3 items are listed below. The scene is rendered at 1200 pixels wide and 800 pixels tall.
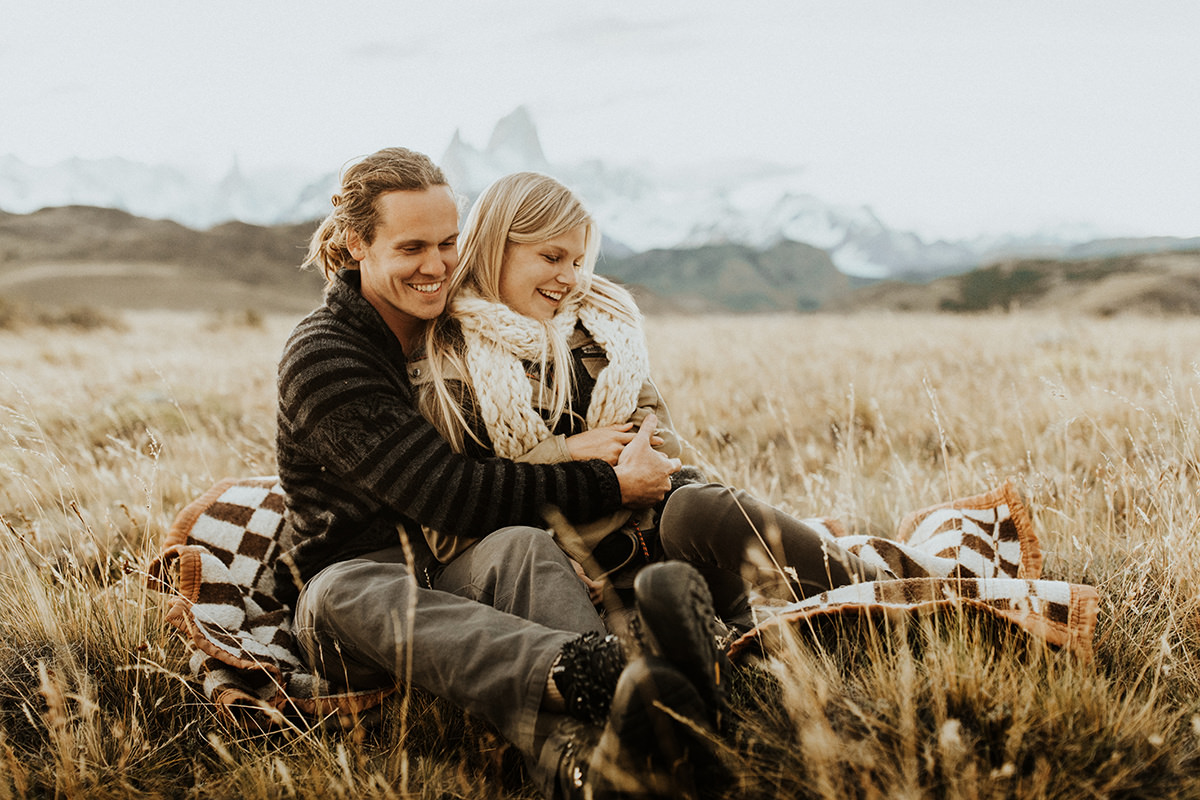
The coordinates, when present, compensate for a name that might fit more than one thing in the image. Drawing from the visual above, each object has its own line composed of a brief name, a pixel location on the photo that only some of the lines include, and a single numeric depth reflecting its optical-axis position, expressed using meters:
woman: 2.48
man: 1.63
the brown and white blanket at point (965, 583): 2.10
